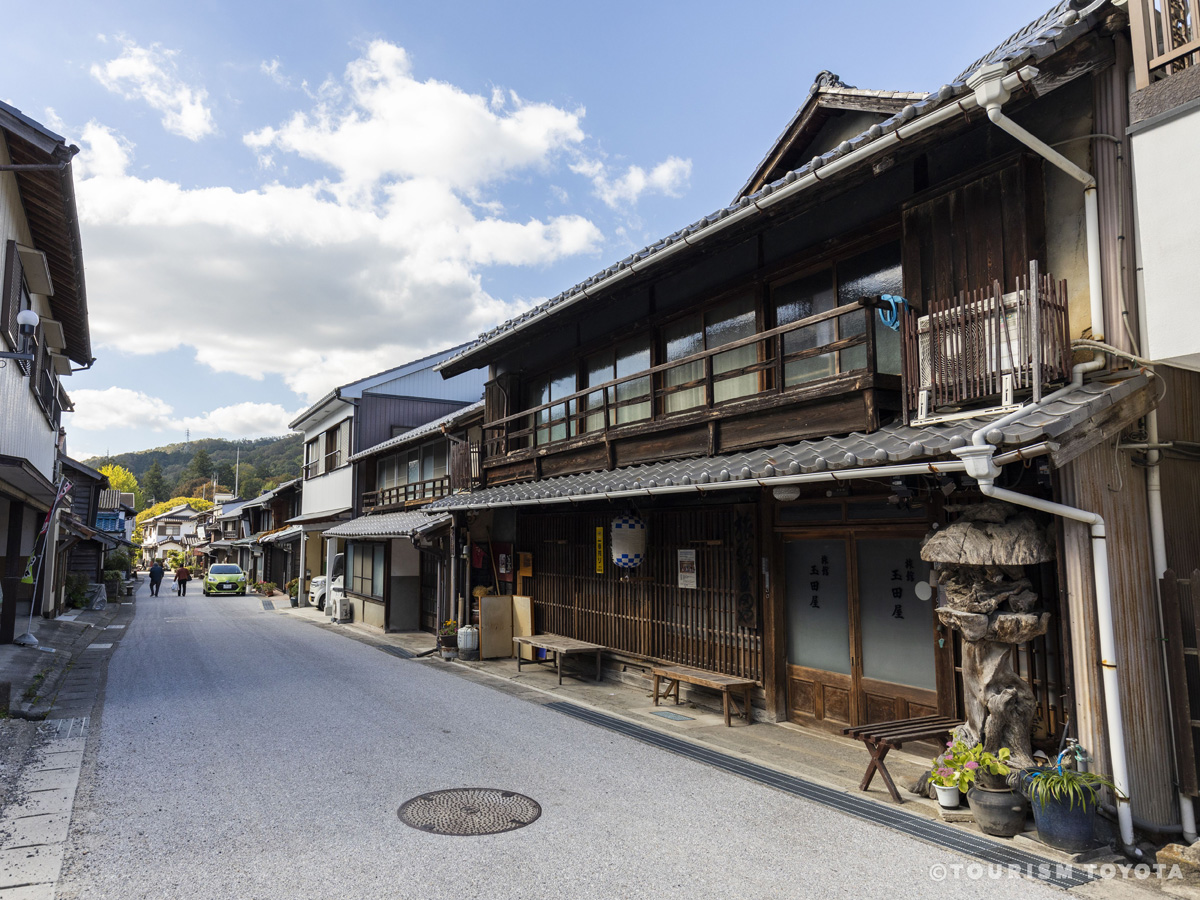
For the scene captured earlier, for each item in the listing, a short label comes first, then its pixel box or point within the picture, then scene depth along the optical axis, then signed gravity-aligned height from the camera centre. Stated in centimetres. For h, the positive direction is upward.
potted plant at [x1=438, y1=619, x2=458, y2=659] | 1611 -238
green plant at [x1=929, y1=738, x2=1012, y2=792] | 584 -195
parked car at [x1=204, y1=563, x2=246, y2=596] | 3784 -234
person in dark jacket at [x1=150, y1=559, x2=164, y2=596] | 3956 -220
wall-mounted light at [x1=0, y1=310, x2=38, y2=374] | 916 +281
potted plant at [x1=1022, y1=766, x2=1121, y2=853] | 530 -206
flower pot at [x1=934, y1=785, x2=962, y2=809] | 621 -231
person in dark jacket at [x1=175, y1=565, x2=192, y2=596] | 3928 -226
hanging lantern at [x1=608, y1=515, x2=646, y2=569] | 1141 -14
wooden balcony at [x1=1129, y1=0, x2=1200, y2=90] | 559 +387
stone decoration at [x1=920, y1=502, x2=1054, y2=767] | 586 -69
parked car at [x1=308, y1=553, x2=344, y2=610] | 2888 -225
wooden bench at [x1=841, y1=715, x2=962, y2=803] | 656 -188
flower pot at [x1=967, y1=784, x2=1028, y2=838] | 570 -224
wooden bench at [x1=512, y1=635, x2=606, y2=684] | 1250 -200
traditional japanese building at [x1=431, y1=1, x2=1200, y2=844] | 579 +139
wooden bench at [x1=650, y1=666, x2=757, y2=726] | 931 -199
